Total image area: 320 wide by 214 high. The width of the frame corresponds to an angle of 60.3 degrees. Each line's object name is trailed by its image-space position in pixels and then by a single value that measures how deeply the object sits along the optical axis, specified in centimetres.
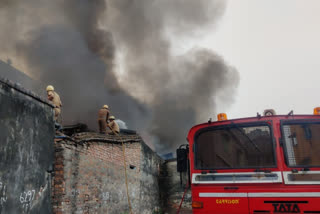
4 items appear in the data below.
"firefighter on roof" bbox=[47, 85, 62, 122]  784
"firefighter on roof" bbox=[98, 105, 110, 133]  1180
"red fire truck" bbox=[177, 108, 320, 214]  356
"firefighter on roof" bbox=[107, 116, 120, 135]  1206
